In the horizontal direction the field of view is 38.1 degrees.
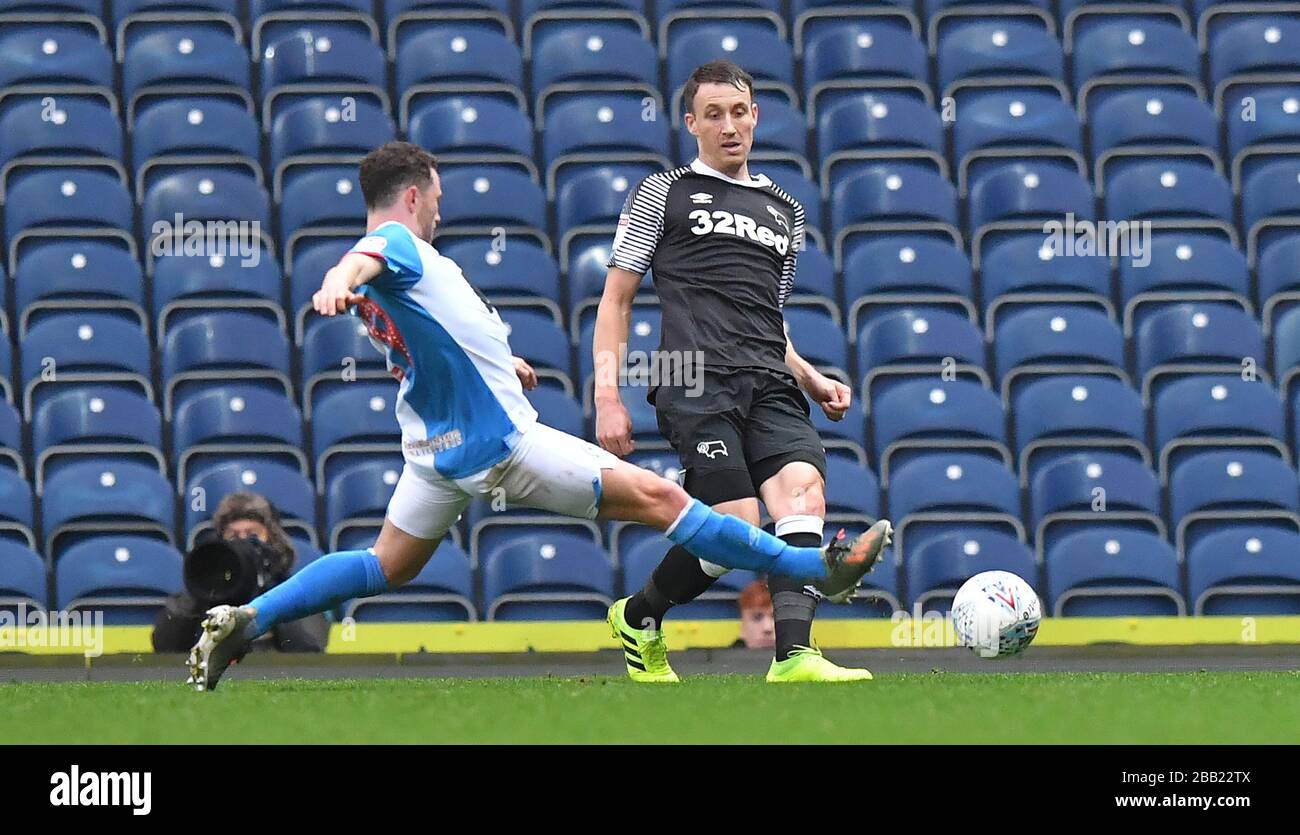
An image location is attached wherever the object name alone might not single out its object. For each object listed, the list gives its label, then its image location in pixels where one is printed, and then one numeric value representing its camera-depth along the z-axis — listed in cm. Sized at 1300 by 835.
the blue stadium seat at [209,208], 1043
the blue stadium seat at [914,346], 994
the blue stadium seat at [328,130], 1095
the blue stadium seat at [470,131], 1092
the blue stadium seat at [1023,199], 1069
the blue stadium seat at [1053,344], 1003
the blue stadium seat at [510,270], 1014
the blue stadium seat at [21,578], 898
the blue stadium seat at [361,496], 932
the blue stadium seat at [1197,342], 1009
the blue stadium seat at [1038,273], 1041
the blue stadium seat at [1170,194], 1084
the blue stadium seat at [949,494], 943
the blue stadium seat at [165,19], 1162
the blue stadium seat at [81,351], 988
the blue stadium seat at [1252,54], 1164
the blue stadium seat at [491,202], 1054
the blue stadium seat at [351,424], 960
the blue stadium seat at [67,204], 1062
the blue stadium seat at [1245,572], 937
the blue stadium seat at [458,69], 1127
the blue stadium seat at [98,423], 962
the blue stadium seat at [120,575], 911
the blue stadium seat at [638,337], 985
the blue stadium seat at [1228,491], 962
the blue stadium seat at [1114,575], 930
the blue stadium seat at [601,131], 1098
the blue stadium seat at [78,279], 1021
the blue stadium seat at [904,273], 1032
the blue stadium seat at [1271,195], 1096
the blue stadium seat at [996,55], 1162
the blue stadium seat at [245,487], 929
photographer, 733
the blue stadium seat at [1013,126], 1120
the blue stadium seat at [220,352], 987
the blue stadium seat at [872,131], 1102
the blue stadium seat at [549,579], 914
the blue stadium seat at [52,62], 1133
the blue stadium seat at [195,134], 1098
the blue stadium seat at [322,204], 1062
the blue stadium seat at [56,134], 1097
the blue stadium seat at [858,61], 1145
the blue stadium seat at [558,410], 953
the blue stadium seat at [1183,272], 1048
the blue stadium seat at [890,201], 1066
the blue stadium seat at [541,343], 984
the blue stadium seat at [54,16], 1159
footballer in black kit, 612
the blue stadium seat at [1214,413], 987
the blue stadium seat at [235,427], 955
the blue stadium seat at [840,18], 1180
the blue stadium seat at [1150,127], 1115
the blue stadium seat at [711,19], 1169
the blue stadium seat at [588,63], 1133
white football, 638
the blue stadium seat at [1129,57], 1155
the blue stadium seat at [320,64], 1138
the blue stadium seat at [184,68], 1129
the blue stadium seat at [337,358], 981
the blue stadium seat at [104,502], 932
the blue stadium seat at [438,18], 1172
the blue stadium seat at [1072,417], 977
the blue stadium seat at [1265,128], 1127
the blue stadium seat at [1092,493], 953
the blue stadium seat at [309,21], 1166
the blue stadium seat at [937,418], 971
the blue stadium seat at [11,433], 961
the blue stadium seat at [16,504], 930
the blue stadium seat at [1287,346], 1017
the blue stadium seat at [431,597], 916
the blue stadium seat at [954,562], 915
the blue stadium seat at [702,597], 912
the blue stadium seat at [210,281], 1027
